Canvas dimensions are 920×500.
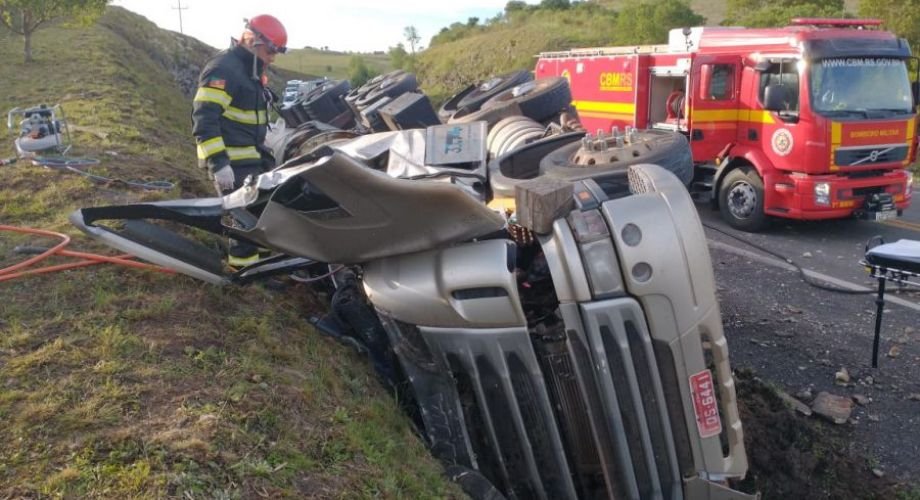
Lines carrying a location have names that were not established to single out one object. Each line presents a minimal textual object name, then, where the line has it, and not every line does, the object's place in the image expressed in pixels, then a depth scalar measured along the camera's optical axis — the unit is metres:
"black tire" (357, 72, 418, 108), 6.77
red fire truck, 7.36
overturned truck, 2.46
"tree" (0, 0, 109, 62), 14.79
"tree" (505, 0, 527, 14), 42.38
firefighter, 4.17
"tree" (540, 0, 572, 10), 38.16
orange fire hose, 3.34
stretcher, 3.79
